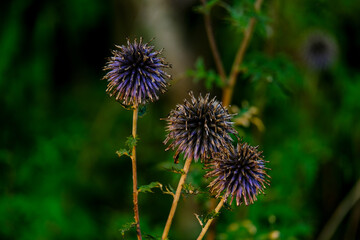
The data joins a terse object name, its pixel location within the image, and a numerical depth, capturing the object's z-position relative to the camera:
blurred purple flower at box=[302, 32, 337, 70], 6.83
